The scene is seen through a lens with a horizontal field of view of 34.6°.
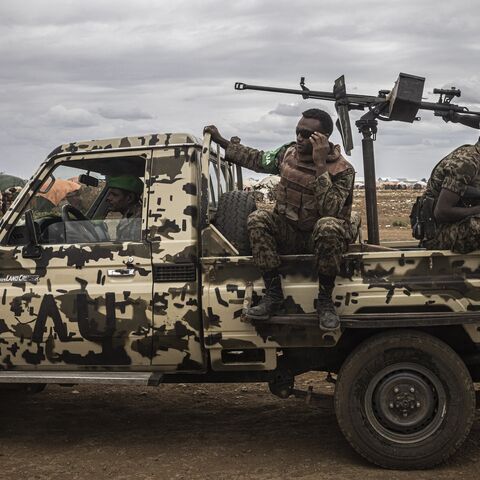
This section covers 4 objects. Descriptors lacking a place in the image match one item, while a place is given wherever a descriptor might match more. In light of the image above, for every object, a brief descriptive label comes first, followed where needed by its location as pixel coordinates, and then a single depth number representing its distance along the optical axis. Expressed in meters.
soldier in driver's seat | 4.83
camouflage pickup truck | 4.47
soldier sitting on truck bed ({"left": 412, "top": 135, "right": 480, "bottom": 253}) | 4.48
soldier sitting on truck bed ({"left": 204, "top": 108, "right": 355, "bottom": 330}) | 4.39
